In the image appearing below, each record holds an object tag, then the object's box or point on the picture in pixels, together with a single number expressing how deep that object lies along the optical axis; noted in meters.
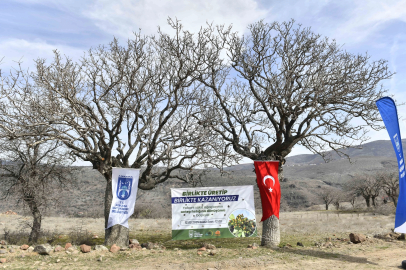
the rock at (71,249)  9.87
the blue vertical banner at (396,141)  8.37
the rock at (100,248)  10.25
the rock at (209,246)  10.66
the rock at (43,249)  9.62
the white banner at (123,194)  10.95
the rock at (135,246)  10.94
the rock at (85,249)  9.80
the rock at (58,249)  10.03
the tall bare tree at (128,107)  11.23
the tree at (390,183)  32.56
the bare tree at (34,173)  14.53
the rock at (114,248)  10.19
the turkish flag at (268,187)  11.24
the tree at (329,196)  45.09
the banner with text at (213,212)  11.47
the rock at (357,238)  11.63
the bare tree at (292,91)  11.61
